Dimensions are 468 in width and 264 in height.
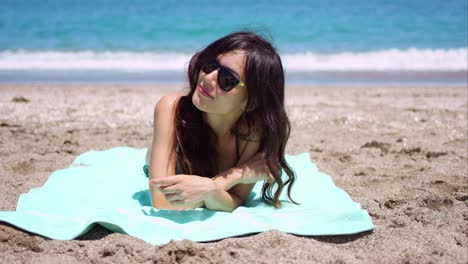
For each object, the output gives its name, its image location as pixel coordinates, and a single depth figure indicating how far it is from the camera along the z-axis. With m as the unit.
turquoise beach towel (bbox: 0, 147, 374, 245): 2.86
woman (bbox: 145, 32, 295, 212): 2.95
